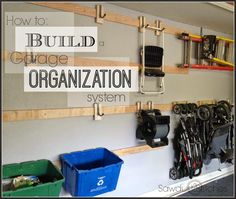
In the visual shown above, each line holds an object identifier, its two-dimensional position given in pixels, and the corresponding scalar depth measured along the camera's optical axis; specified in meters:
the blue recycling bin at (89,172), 1.75
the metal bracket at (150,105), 2.53
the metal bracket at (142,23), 2.39
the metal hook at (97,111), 2.16
